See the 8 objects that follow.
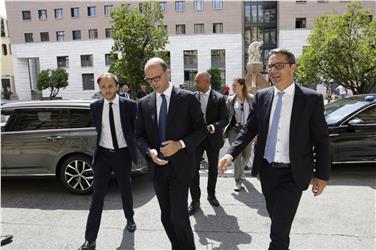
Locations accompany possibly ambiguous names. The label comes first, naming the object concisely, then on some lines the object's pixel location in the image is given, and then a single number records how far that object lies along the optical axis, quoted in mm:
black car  6008
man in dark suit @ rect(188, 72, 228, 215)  4688
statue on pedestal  11516
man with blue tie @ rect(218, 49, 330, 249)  2744
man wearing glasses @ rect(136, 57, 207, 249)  3104
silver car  5441
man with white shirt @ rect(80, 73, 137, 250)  3936
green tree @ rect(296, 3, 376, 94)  12812
